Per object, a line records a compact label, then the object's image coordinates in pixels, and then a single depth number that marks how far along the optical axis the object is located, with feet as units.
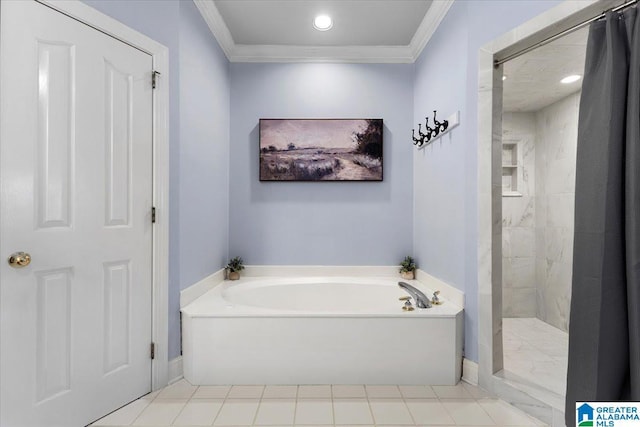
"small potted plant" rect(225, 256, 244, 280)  9.68
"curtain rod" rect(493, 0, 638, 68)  4.54
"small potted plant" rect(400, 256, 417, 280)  9.77
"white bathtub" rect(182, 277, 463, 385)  6.84
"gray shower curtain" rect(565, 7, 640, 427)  4.28
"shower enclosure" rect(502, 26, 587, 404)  8.68
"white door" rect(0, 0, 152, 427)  4.68
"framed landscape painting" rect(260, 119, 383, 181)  10.11
